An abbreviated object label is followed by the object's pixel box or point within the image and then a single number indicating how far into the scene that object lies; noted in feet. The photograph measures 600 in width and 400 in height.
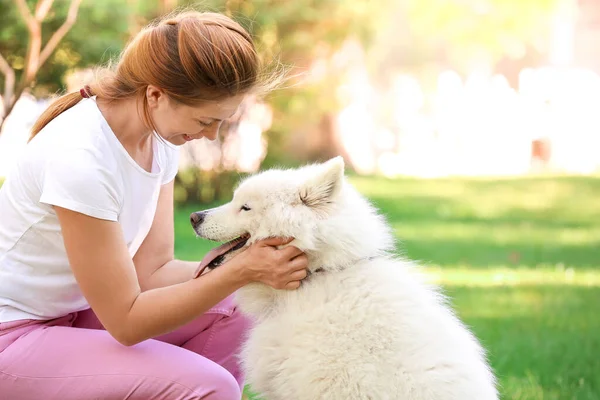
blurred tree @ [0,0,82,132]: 24.32
